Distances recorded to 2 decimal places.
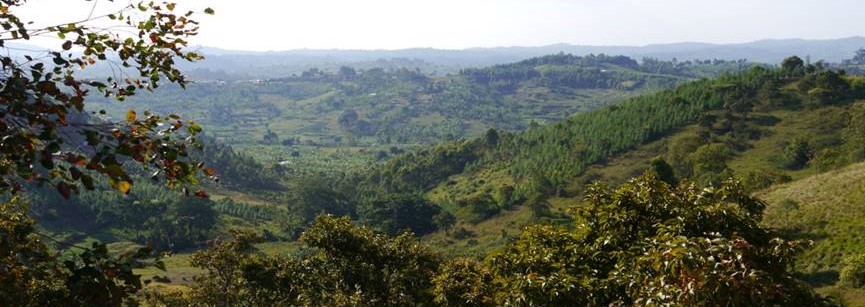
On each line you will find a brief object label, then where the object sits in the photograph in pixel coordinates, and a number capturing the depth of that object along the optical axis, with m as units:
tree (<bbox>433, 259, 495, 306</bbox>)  13.86
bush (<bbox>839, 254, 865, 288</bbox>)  31.52
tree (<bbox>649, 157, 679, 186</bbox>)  67.69
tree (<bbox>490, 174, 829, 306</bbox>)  6.96
